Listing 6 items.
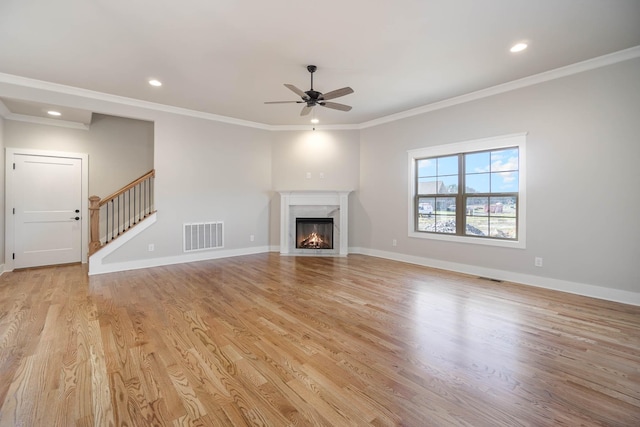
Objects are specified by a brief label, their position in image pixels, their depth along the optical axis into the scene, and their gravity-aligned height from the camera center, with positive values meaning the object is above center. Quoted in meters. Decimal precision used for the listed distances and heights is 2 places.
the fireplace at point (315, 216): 6.25 -0.13
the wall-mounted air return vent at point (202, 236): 5.52 -0.55
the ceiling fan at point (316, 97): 3.49 +1.51
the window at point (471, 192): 4.21 +0.34
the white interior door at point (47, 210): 4.84 -0.04
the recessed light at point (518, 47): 3.11 +1.89
